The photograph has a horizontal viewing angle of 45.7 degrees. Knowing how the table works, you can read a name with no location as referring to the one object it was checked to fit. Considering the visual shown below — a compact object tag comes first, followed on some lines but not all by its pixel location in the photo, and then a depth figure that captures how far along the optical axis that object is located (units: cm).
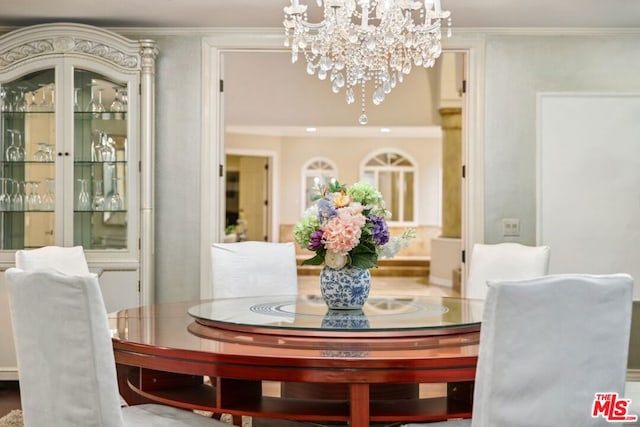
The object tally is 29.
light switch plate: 465
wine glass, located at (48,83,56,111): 448
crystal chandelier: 321
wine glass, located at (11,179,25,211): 451
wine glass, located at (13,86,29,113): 453
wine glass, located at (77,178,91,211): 450
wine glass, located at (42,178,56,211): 448
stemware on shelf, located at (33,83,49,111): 451
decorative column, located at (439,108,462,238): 983
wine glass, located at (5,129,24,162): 454
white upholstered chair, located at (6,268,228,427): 192
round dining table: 200
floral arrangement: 258
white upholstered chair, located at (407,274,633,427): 175
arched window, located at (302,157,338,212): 1402
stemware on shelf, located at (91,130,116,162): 452
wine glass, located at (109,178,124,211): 451
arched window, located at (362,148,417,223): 1412
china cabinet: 444
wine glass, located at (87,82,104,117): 452
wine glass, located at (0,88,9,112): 453
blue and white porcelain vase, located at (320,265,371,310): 270
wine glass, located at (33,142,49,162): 451
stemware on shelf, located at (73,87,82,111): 448
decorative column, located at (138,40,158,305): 445
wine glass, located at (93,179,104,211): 452
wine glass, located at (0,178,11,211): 452
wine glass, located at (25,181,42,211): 450
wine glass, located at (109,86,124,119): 452
